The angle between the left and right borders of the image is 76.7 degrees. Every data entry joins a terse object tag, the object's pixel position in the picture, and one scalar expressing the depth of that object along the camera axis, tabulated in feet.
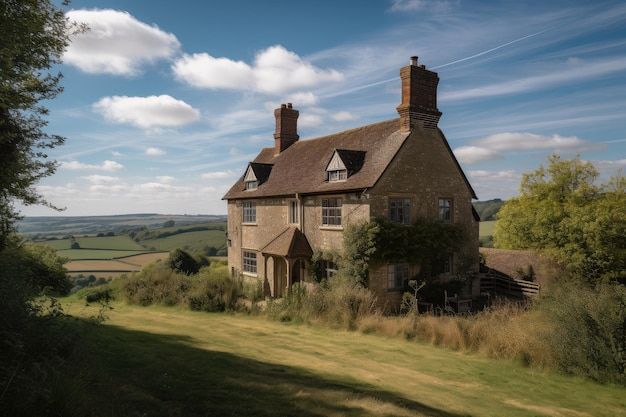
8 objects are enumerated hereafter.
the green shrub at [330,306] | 51.03
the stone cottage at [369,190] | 62.18
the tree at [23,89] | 30.35
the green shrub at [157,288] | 69.41
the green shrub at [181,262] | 99.72
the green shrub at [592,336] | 32.53
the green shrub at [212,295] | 63.87
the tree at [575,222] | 76.84
